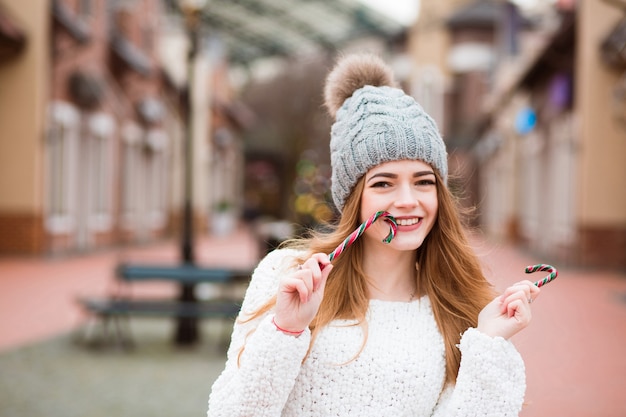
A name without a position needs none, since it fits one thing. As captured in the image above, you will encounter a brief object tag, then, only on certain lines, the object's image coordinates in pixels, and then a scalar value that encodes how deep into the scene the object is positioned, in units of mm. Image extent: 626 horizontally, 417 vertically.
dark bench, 7410
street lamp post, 8305
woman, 1846
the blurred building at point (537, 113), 14359
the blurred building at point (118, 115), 15594
